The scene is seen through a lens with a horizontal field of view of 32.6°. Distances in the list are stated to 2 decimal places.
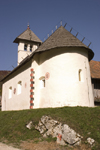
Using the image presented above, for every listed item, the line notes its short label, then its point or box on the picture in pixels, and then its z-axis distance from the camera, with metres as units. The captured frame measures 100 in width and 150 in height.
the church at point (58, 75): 14.23
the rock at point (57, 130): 9.49
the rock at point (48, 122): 10.09
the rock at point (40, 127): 10.28
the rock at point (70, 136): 8.53
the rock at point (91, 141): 8.22
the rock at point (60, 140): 8.81
